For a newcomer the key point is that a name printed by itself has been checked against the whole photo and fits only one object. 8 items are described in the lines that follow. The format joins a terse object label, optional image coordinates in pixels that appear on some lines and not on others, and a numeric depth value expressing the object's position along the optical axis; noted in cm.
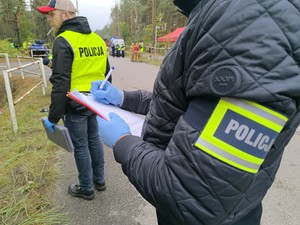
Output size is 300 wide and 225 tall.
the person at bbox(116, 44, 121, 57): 2806
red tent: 1951
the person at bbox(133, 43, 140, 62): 2038
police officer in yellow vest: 240
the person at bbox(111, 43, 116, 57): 2883
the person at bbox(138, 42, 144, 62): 2042
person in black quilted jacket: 62
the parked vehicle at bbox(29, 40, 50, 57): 2388
